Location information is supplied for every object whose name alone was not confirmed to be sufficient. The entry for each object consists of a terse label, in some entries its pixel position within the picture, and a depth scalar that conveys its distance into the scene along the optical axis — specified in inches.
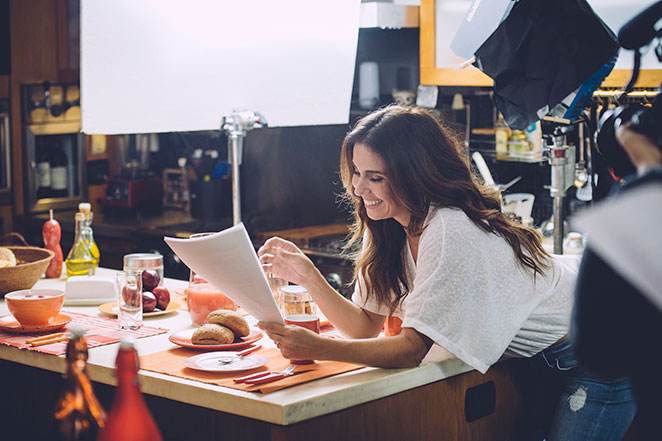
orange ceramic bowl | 89.5
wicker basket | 106.4
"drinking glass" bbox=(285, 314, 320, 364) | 83.8
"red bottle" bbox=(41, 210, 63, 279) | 120.6
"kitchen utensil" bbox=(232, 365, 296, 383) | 72.0
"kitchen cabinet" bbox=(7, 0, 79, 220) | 206.2
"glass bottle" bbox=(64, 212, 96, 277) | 120.7
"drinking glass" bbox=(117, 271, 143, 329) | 90.6
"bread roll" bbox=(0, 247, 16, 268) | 108.7
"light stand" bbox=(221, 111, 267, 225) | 107.4
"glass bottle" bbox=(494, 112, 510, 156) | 161.3
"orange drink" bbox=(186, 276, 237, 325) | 94.8
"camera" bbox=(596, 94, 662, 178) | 46.1
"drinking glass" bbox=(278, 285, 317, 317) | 90.0
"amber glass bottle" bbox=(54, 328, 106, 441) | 52.6
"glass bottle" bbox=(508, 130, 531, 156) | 156.4
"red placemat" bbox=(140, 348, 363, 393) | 71.2
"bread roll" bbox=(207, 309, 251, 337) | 84.6
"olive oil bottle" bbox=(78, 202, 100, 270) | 120.6
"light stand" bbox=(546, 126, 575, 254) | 120.2
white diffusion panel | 96.7
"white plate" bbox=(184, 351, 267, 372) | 75.4
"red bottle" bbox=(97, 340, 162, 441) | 51.9
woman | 75.4
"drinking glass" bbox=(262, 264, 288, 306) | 91.7
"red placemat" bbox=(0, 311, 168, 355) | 84.9
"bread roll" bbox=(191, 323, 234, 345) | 82.9
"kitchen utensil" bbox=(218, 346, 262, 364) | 77.9
